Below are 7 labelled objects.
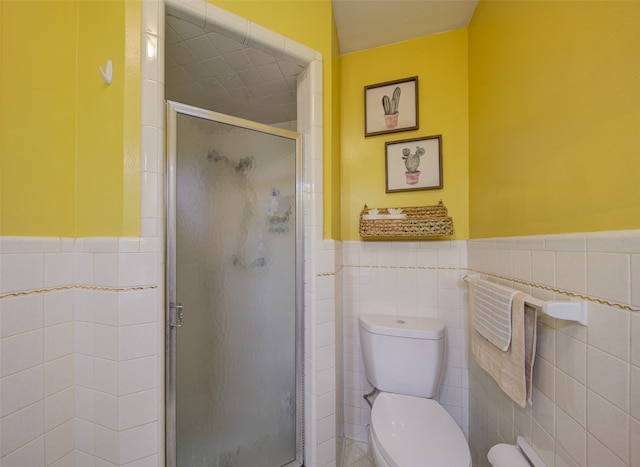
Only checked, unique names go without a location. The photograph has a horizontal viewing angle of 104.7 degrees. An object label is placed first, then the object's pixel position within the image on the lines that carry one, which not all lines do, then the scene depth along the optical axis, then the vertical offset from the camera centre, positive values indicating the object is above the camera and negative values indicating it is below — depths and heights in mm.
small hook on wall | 870 +580
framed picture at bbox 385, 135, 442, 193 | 1487 +439
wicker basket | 1352 +61
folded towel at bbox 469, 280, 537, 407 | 782 -398
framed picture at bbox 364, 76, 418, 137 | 1524 +812
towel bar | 622 -194
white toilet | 997 -795
